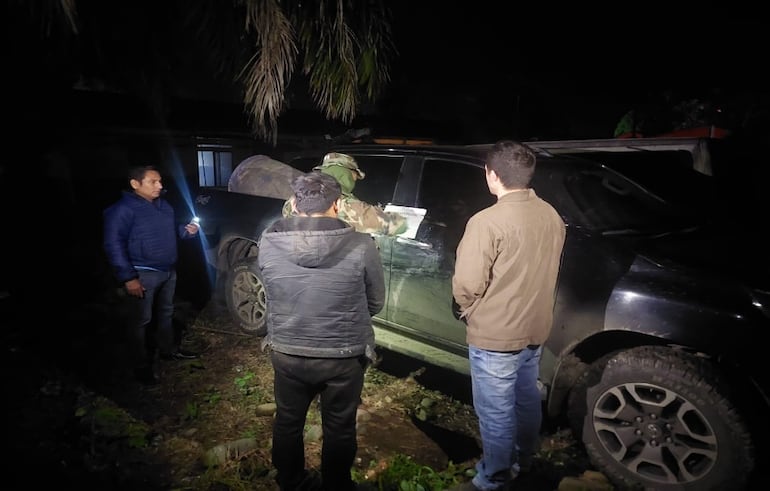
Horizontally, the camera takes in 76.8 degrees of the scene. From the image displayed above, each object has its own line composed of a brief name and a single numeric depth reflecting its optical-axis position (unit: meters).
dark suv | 2.53
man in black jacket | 2.17
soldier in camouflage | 3.56
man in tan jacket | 2.34
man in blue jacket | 3.72
